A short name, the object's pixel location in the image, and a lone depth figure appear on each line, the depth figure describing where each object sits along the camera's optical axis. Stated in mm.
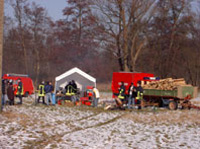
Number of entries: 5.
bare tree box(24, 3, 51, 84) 47906
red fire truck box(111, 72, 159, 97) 25938
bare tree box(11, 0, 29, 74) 47125
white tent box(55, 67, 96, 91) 27516
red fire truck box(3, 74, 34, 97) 29906
